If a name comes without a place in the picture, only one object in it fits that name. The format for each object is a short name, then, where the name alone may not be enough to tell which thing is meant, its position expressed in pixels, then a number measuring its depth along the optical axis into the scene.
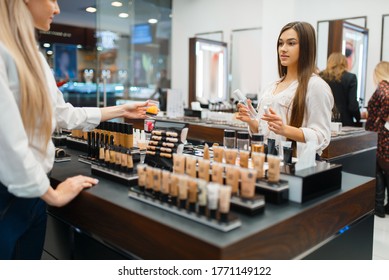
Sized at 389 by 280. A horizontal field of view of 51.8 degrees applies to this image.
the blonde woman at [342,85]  4.53
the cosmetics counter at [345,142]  3.50
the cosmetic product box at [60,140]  2.48
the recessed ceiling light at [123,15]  7.91
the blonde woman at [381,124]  4.04
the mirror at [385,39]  5.55
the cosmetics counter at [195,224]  1.14
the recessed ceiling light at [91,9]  8.59
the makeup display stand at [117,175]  1.57
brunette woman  2.06
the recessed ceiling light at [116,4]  7.72
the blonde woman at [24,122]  1.20
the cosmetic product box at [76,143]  2.28
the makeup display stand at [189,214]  1.15
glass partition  7.93
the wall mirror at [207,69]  6.40
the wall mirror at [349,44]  4.85
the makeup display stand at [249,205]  1.27
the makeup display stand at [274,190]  1.39
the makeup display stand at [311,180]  1.41
